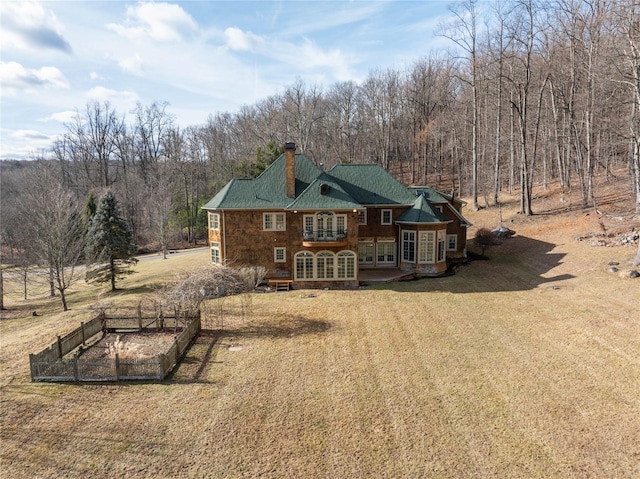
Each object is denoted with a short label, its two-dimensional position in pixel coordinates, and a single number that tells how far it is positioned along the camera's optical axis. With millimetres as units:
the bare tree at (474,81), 36594
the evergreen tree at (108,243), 27391
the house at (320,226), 24484
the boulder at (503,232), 31547
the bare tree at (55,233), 23359
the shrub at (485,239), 29781
